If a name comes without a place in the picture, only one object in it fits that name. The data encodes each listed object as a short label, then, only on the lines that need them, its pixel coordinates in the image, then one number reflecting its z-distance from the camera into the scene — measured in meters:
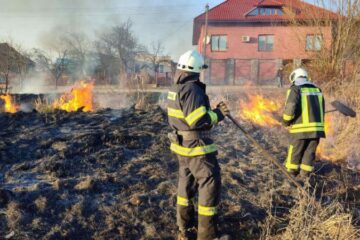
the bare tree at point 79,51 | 34.28
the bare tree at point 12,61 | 14.72
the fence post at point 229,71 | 30.25
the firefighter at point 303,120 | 5.49
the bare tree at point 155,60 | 33.03
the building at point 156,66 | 31.06
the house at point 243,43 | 29.73
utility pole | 27.15
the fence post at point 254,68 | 29.73
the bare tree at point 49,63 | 29.78
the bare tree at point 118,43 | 37.31
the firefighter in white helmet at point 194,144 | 3.60
